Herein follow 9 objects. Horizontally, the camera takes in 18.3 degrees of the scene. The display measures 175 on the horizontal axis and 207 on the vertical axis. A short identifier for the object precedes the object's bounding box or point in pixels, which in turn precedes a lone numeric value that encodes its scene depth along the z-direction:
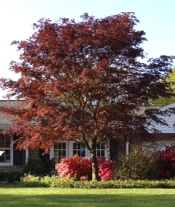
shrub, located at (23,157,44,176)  26.91
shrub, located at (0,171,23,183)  26.25
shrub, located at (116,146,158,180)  21.88
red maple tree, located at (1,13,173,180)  20.05
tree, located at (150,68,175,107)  55.78
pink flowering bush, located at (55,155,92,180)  22.80
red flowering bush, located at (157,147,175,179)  22.67
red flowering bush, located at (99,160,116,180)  22.22
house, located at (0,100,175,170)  28.72
